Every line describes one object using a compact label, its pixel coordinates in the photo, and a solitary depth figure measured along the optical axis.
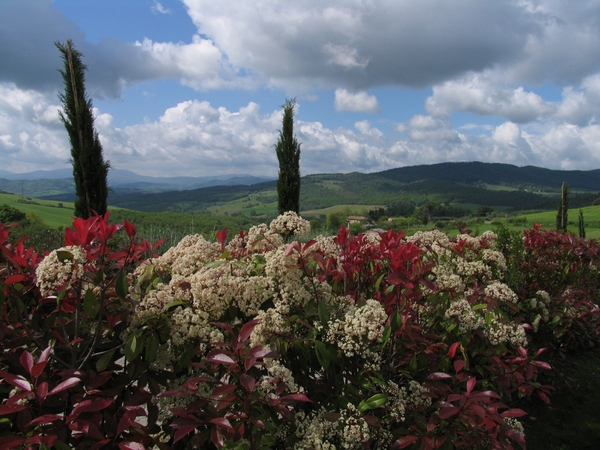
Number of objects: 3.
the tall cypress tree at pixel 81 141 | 13.10
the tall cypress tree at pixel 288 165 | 15.35
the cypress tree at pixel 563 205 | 17.83
